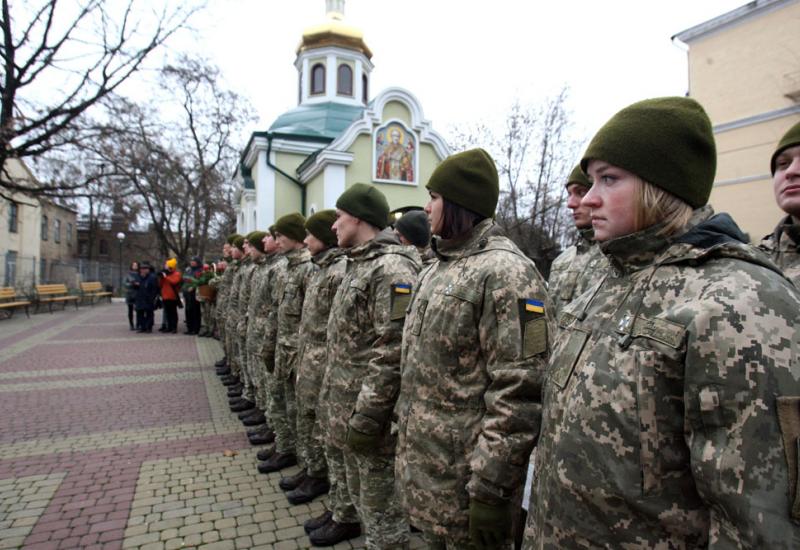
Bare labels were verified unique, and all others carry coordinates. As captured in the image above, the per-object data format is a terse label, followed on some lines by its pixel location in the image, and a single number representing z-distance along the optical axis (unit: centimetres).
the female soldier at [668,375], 99
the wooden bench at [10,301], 1735
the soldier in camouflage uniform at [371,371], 267
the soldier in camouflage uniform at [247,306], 675
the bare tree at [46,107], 1538
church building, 2022
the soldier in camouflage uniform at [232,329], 802
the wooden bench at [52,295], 2041
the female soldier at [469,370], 183
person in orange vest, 1432
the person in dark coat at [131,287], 1460
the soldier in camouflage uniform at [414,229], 513
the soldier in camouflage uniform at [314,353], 384
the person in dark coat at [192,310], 1455
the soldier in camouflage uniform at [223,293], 948
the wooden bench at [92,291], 2503
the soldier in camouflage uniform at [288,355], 458
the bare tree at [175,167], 1658
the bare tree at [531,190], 2144
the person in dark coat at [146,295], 1454
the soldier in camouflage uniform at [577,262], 347
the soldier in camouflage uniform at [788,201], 210
